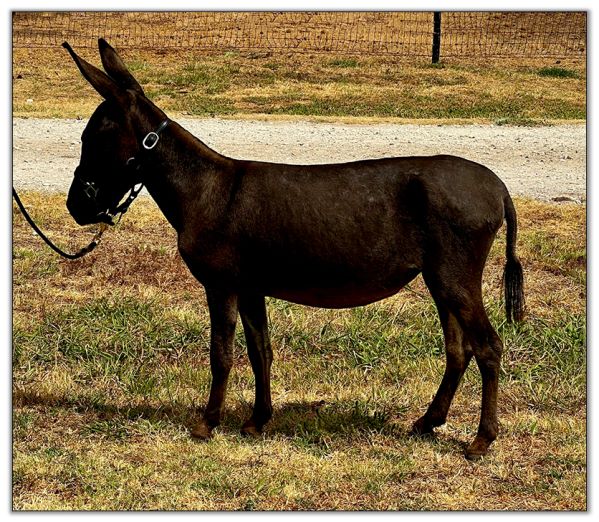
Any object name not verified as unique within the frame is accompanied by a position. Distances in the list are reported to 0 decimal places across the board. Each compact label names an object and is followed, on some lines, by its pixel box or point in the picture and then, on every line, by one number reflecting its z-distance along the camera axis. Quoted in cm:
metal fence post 2286
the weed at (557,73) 2139
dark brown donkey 589
